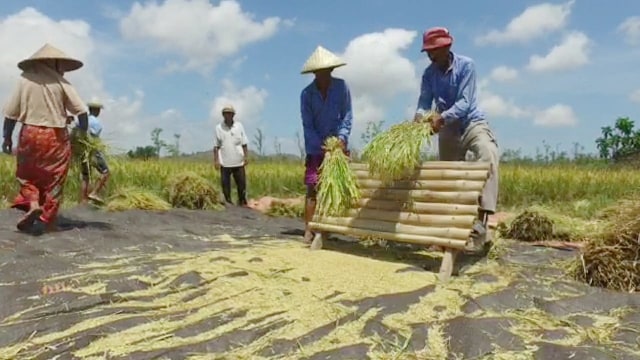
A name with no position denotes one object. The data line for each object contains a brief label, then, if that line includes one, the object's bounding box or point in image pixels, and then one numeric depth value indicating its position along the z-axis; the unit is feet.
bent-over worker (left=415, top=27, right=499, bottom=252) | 13.82
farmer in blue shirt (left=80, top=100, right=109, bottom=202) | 19.39
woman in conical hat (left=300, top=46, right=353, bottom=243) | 16.10
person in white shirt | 27.32
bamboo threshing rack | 12.24
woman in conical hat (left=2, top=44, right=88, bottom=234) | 16.76
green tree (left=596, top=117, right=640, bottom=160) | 66.49
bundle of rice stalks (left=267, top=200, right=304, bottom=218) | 24.73
